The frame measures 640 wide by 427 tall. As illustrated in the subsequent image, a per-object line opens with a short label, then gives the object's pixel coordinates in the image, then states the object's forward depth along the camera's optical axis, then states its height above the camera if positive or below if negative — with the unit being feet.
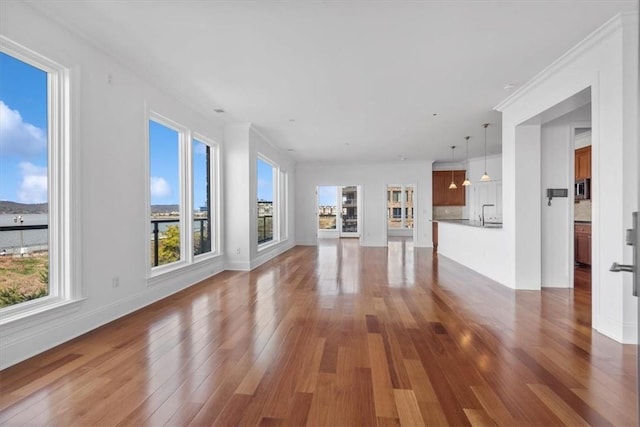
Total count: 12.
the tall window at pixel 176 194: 14.44 +0.89
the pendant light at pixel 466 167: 34.10 +4.82
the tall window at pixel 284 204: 30.81 +0.77
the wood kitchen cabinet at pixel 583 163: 19.69 +3.06
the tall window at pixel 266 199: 26.30 +1.10
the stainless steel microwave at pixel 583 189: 19.62 +1.33
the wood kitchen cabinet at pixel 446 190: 35.47 +2.34
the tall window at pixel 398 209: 42.50 +0.30
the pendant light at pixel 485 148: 20.42 +5.49
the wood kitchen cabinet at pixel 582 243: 19.16 -2.06
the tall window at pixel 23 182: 8.27 +0.85
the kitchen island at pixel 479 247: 16.28 -2.26
